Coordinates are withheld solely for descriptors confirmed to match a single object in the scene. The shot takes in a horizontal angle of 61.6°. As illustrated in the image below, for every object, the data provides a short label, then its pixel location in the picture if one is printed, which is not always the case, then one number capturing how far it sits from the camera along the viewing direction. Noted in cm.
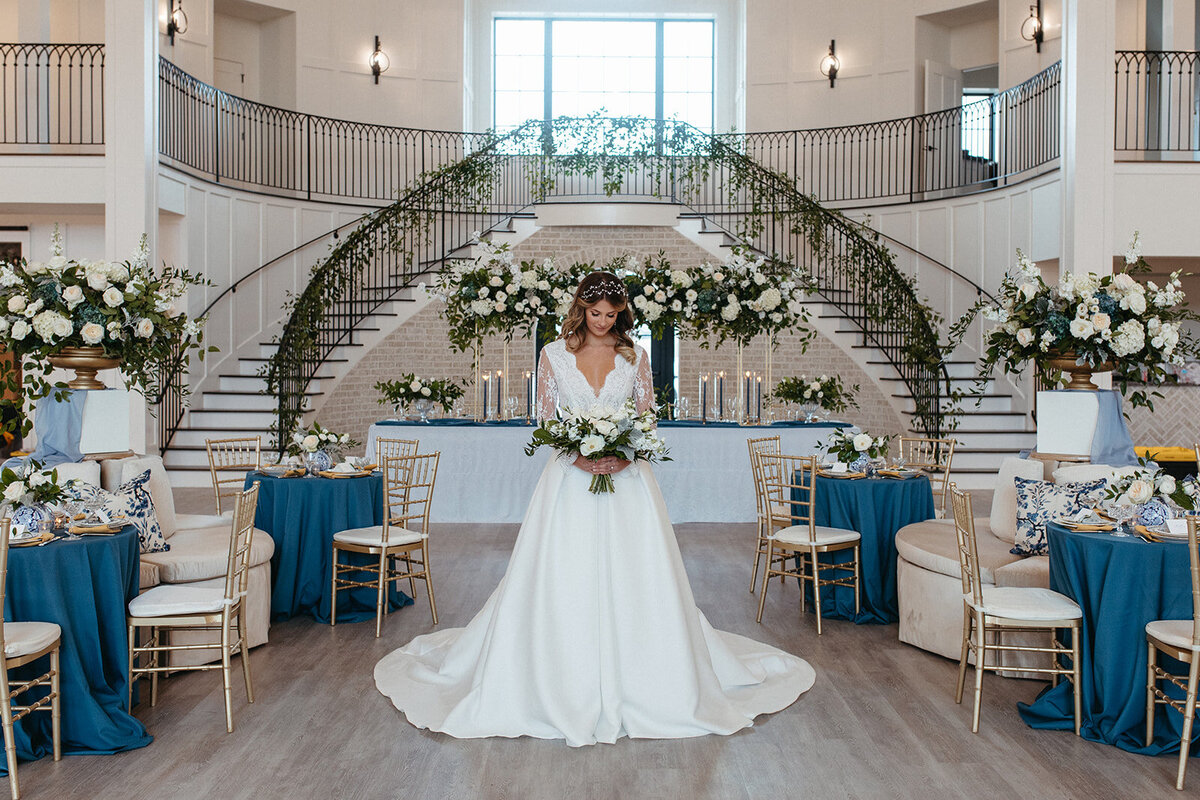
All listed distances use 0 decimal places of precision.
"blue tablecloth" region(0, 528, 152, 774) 361
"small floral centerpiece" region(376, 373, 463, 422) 854
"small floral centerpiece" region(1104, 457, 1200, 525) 399
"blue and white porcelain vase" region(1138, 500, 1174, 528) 400
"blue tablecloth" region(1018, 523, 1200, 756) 370
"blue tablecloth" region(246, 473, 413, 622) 558
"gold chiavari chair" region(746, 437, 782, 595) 601
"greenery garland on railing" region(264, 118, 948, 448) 1065
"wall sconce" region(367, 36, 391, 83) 1415
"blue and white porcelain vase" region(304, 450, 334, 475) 588
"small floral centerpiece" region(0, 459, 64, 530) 381
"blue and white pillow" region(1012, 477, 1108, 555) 469
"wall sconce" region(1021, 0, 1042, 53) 1238
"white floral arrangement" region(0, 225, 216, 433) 491
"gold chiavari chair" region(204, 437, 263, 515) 645
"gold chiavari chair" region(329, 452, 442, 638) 529
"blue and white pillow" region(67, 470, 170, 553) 445
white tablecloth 852
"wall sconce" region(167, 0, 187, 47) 1223
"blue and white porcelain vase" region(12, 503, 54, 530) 384
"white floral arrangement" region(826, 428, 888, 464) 595
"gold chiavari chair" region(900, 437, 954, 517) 689
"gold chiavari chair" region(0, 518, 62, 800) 317
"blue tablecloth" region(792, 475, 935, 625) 569
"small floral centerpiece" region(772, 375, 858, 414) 872
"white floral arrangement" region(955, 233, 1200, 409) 525
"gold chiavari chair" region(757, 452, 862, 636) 546
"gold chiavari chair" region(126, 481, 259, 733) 386
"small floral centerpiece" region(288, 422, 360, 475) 587
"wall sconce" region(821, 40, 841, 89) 1418
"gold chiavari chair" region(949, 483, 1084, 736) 381
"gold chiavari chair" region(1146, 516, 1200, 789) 330
